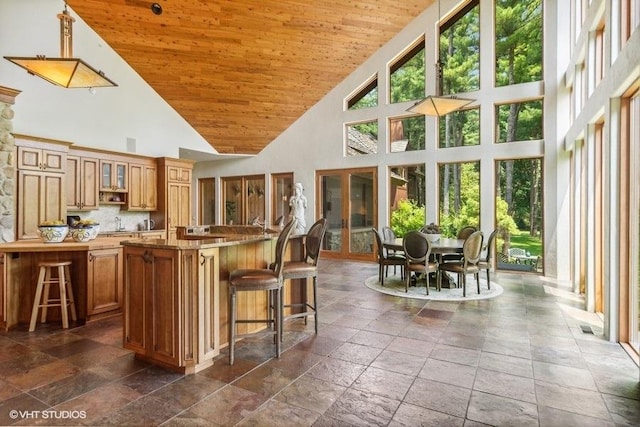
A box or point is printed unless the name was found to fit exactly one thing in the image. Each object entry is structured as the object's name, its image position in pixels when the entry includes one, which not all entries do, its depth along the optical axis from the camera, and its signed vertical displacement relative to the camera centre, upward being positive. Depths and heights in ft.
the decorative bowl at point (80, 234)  12.64 -0.84
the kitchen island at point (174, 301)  8.38 -2.32
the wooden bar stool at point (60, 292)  11.68 -2.90
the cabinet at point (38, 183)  16.06 +1.47
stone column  14.64 +1.98
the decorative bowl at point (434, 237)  18.27 -1.45
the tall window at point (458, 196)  23.70 +1.12
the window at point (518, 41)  22.06 +11.53
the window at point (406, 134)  25.70 +6.11
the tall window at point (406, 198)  25.62 +1.07
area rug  16.19 -4.14
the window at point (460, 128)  23.76 +6.02
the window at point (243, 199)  33.55 +1.30
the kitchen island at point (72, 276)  11.87 -2.40
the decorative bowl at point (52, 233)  12.26 -0.77
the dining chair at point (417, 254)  16.71 -2.19
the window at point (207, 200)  36.52 +1.29
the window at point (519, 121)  21.86 +6.02
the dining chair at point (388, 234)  21.57 -1.49
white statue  27.48 +0.72
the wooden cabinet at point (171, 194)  23.82 +1.28
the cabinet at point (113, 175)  20.72 +2.34
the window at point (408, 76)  26.11 +10.76
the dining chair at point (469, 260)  16.34 -2.45
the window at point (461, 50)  23.95 +11.87
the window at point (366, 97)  27.86 +9.71
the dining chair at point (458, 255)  19.07 -2.49
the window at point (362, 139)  27.66 +6.19
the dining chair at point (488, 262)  17.42 -2.72
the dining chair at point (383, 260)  18.86 -2.75
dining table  16.99 -1.86
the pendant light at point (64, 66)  11.69 +5.32
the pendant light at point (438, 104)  16.12 +5.49
